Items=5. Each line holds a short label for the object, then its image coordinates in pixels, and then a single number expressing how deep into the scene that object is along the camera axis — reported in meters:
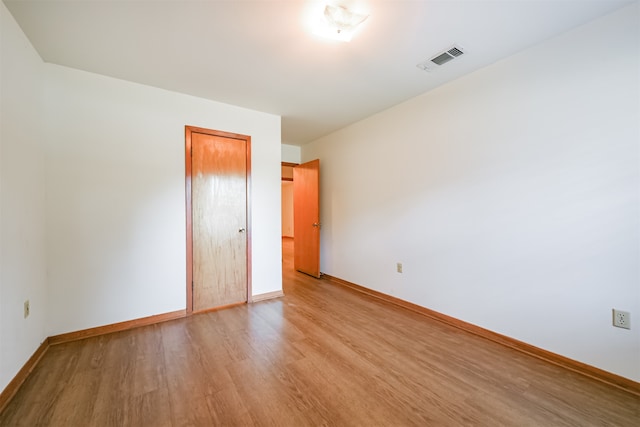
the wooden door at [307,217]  4.48
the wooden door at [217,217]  2.95
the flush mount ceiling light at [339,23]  1.63
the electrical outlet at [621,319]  1.70
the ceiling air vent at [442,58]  2.12
